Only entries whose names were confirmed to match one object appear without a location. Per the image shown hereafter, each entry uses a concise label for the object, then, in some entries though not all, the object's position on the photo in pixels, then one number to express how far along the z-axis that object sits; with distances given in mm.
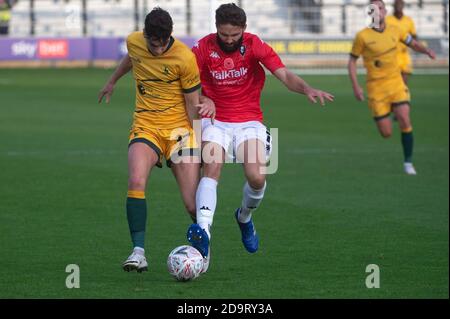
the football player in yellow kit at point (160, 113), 17656
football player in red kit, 18266
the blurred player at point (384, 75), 33250
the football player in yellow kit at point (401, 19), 39781
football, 16672
